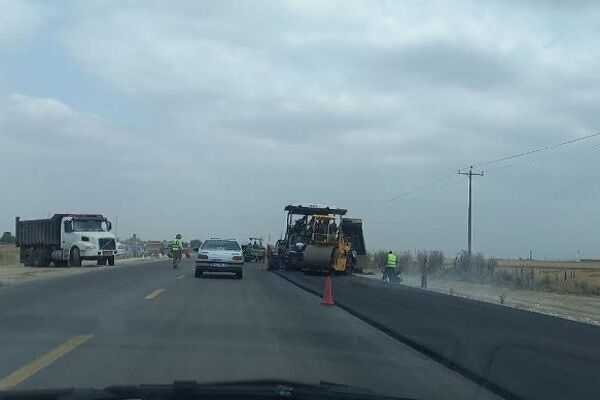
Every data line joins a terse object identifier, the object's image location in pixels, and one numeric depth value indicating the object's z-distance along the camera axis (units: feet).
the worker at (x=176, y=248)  149.18
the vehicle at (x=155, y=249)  340.18
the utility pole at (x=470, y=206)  188.24
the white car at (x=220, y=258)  109.29
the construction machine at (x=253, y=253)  229.56
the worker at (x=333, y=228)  145.48
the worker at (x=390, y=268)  122.52
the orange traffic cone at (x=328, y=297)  69.25
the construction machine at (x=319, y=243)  137.59
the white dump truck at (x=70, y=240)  161.79
